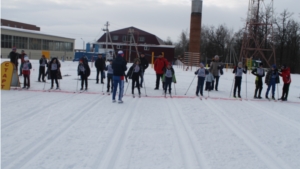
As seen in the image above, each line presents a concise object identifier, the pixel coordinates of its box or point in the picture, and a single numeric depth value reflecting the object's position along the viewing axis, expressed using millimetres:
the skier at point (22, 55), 17469
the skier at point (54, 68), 15031
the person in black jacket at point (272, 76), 15094
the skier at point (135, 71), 14266
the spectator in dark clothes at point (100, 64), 17675
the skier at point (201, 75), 14781
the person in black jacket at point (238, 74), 14906
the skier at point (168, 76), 14750
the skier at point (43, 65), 17875
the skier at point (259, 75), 14924
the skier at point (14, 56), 17875
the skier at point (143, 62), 16364
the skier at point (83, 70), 15038
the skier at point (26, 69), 15062
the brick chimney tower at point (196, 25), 46969
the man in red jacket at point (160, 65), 15859
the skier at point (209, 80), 16547
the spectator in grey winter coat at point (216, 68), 17109
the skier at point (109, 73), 15094
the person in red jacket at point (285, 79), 15270
